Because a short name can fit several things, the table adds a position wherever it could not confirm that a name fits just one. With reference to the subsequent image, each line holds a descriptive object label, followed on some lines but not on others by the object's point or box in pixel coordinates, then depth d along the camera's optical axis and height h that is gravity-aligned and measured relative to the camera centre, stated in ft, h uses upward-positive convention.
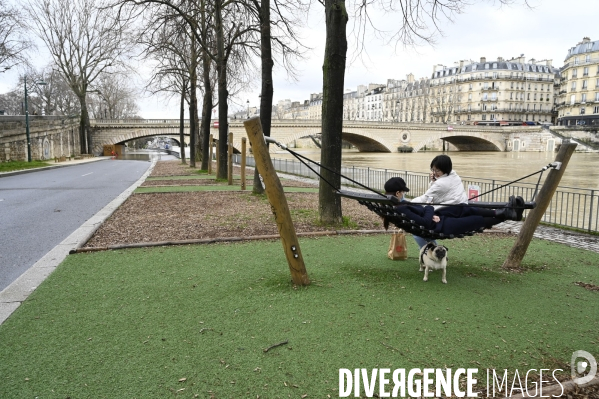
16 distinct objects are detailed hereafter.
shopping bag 19.67 -4.48
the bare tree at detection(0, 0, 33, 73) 85.32 +20.03
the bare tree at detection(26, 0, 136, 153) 139.85 +27.50
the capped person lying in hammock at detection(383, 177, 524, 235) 15.75 -2.50
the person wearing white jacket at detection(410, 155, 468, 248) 16.43 -1.58
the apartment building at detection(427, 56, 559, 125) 348.79 +40.74
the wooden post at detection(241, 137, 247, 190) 49.01 -3.30
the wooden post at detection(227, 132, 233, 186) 54.21 -2.00
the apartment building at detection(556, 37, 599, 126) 281.13 +38.67
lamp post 102.68 -1.49
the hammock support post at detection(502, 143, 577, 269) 18.99 -2.80
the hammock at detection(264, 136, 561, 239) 14.88 -2.22
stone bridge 186.29 +4.42
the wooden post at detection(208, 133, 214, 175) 73.10 -2.41
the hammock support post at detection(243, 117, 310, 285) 15.31 -2.28
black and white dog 16.16 -4.08
